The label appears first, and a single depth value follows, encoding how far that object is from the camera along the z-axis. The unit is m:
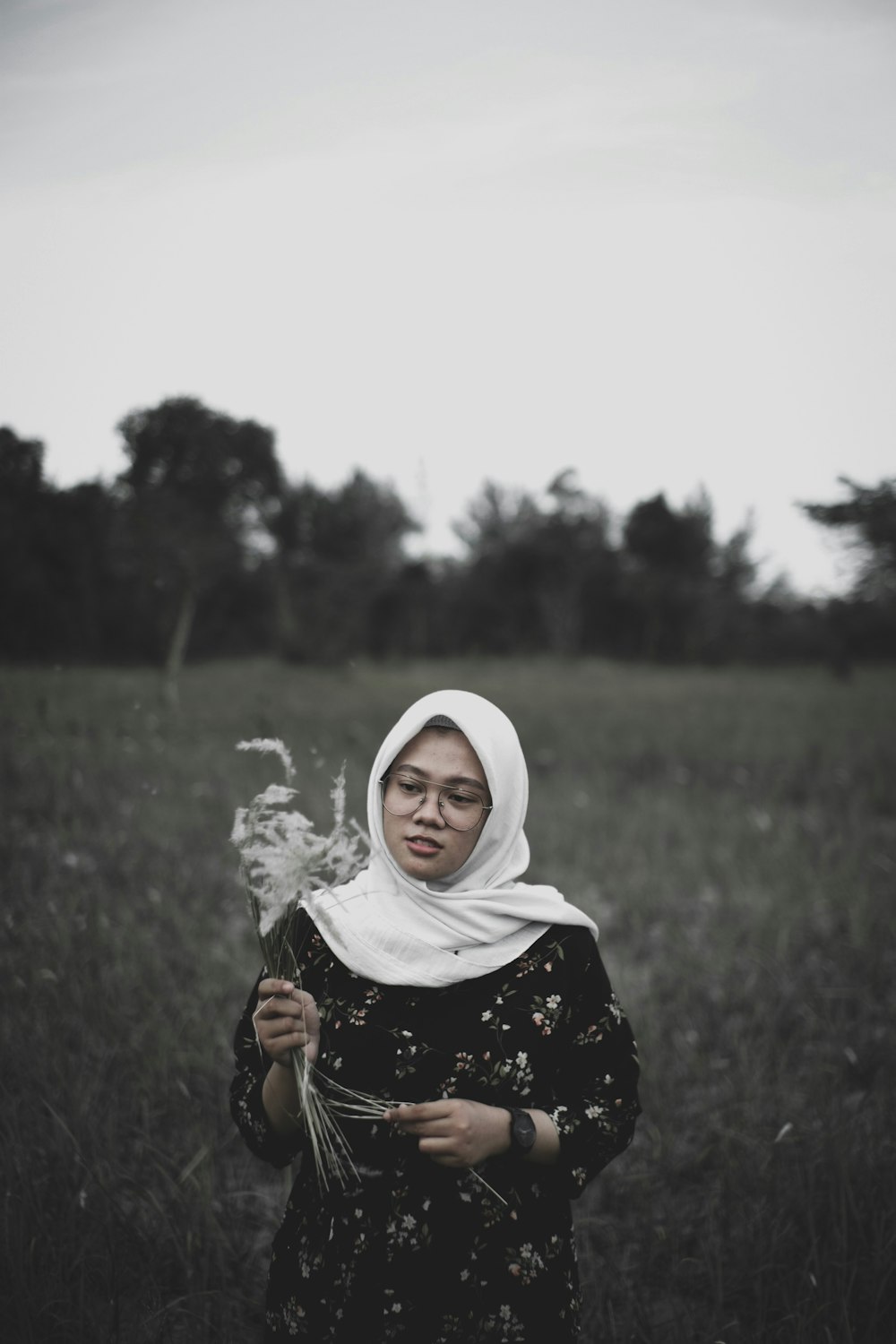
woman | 1.50
